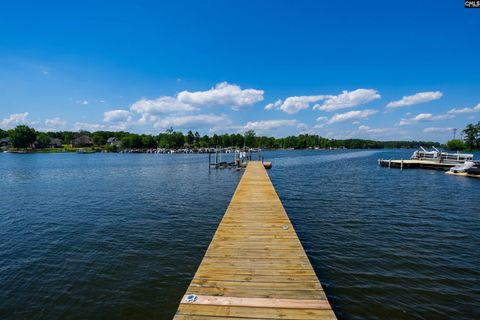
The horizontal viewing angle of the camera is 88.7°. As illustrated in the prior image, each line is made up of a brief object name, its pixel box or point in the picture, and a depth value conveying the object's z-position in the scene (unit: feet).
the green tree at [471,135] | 396.28
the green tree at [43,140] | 408.10
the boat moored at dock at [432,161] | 135.02
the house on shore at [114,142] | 457.68
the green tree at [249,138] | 568.82
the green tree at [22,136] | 369.50
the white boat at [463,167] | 108.88
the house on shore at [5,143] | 408.51
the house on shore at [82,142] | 458.58
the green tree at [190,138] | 523.29
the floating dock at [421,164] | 134.10
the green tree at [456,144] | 416.50
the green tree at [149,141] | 473.67
